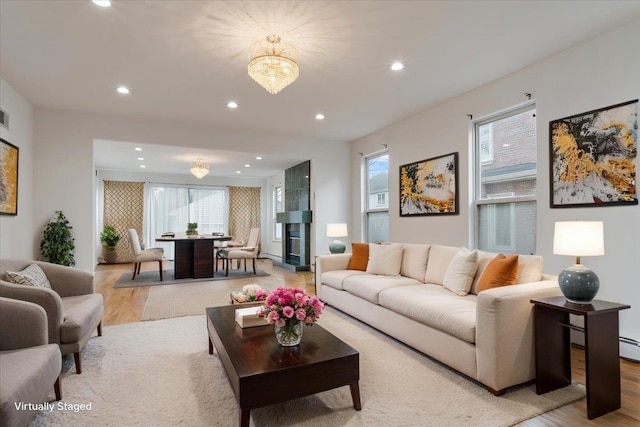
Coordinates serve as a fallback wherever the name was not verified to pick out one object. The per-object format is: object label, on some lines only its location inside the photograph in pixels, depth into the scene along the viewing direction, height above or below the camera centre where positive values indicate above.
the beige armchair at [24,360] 1.49 -0.74
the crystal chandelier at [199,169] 7.62 +1.08
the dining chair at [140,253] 6.39 -0.68
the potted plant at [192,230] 7.28 -0.27
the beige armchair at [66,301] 2.33 -0.69
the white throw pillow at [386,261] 3.99 -0.53
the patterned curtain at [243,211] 10.69 +0.19
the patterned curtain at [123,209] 9.34 +0.24
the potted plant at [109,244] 8.95 -0.69
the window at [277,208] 10.12 +0.27
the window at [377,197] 6.04 +0.35
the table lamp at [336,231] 5.40 -0.24
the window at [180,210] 9.81 +0.22
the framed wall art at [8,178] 3.67 +0.46
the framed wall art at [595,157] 2.77 +0.50
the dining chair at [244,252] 6.94 -0.73
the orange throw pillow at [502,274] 2.62 -0.46
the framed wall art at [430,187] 4.46 +0.41
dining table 6.51 -0.77
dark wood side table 1.99 -0.85
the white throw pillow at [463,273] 3.02 -0.52
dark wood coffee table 1.75 -0.83
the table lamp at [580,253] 2.11 -0.25
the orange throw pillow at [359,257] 4.42 -0.54
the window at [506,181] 3.68 +0.40
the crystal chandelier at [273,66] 2.78 +1.25
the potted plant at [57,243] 4.54 -0.33
